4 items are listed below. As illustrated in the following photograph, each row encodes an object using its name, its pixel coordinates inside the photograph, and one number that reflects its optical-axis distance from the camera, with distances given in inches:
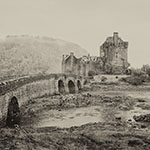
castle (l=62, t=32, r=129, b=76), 3240.7
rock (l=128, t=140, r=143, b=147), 717.9
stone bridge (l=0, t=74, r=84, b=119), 983.0
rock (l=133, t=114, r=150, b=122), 1153.1
